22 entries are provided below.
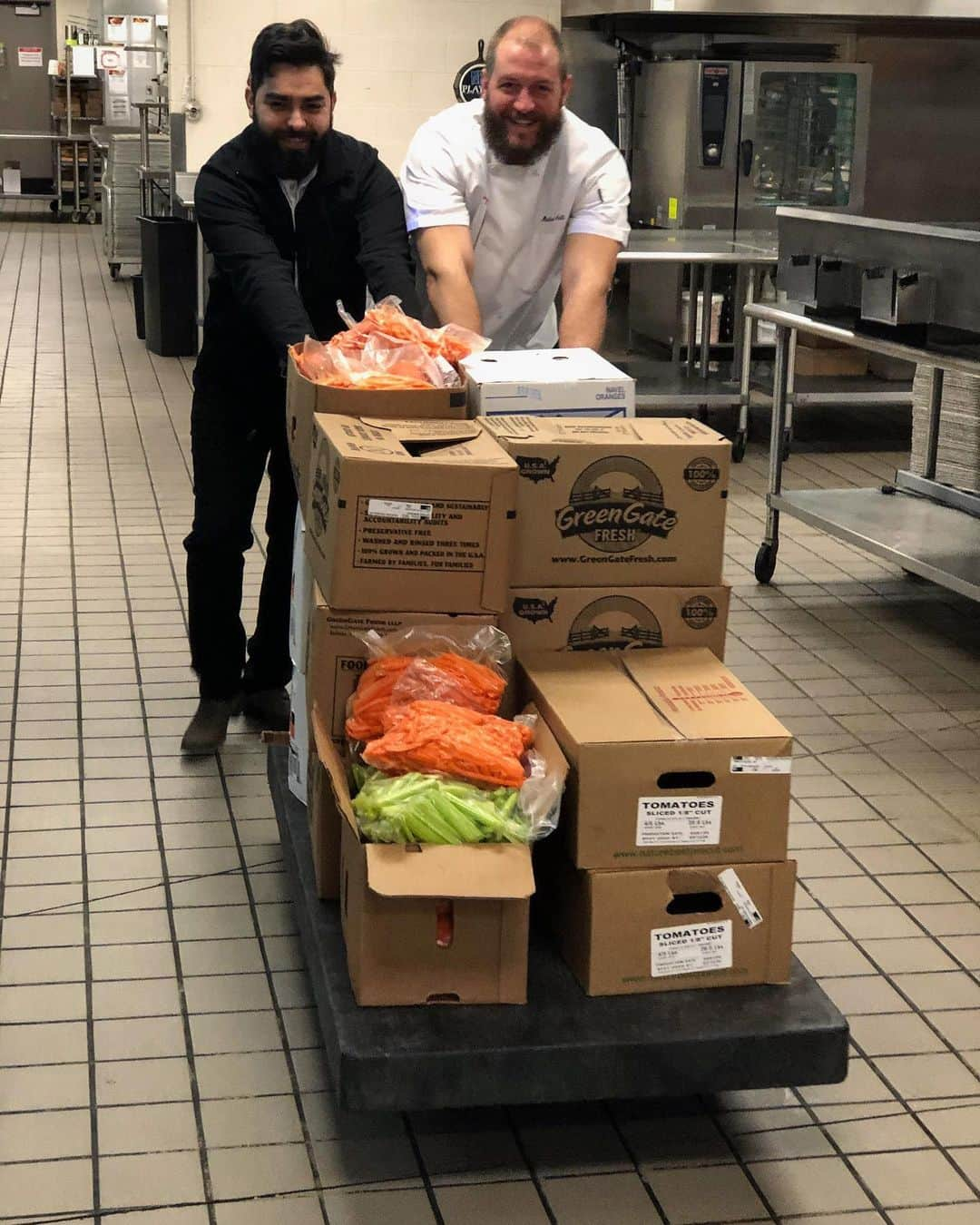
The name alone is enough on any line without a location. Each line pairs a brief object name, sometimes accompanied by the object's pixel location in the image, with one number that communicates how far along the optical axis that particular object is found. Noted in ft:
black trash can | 29.68
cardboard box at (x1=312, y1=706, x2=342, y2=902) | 8.20
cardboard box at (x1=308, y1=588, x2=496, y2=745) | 7.87
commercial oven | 27.35
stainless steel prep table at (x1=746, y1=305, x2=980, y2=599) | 14.65
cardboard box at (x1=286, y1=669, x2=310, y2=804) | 9.30
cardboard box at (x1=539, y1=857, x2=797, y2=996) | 7.33
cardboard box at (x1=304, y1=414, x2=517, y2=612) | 7.59
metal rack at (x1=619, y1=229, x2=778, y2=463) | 22.68
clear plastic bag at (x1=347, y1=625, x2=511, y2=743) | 7.55
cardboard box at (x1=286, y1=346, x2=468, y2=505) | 8.58
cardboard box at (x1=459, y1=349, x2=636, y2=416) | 8.78
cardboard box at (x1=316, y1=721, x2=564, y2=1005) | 6.98
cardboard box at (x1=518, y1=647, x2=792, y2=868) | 7.27
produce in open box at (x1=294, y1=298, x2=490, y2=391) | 8.77
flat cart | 6.86
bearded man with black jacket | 10.34
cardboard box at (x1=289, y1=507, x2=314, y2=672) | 9.01
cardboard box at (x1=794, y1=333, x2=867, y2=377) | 25.85
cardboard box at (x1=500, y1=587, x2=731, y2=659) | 8.20
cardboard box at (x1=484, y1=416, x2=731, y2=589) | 8.01
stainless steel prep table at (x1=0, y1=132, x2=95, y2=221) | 56.87
